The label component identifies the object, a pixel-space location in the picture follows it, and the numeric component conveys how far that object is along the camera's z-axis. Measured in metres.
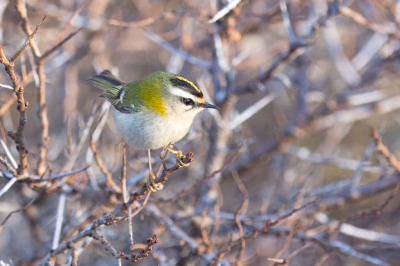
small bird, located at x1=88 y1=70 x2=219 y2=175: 5.81
